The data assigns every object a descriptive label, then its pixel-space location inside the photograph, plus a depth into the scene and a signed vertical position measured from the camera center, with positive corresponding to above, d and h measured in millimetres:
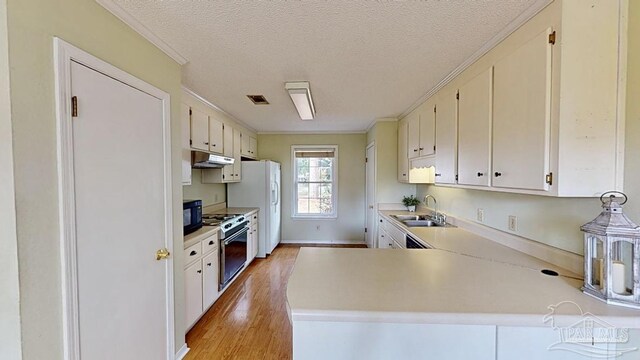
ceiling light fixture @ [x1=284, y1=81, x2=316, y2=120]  2596 +838
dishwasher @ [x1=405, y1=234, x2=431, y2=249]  2324 -646
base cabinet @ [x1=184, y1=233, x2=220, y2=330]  2371 -1031
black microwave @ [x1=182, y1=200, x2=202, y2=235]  2564 -416
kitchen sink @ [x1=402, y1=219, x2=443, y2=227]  3217 -597
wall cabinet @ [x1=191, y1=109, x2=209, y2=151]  2865 +510
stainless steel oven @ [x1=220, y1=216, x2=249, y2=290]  3096 -940
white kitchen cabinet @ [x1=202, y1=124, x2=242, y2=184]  3746 +124
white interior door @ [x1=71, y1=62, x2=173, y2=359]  1271 -250
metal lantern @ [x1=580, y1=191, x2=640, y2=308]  1117 -374
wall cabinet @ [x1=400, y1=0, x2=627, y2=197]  1262 +372
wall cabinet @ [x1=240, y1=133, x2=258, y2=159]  4636 +533
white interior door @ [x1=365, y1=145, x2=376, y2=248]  4453 -360
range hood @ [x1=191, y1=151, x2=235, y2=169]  2914 +173
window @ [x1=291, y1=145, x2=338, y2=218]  5590 -245
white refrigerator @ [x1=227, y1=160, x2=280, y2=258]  4645 -325
